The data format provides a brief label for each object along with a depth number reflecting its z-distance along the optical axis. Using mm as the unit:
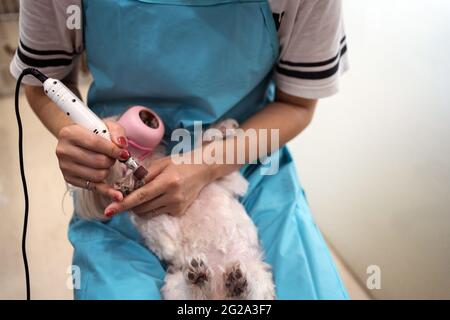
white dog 744
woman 649
